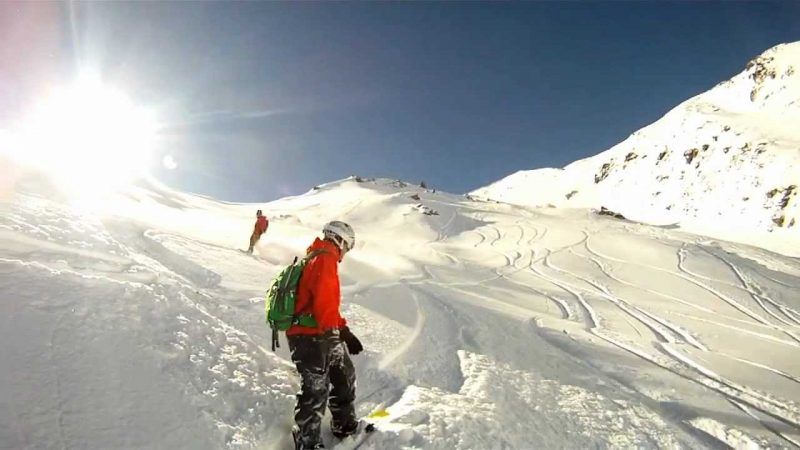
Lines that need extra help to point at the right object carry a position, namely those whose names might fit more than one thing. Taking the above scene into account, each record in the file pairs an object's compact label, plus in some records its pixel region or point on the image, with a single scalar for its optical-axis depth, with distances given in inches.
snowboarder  171.3
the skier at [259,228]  719.7
